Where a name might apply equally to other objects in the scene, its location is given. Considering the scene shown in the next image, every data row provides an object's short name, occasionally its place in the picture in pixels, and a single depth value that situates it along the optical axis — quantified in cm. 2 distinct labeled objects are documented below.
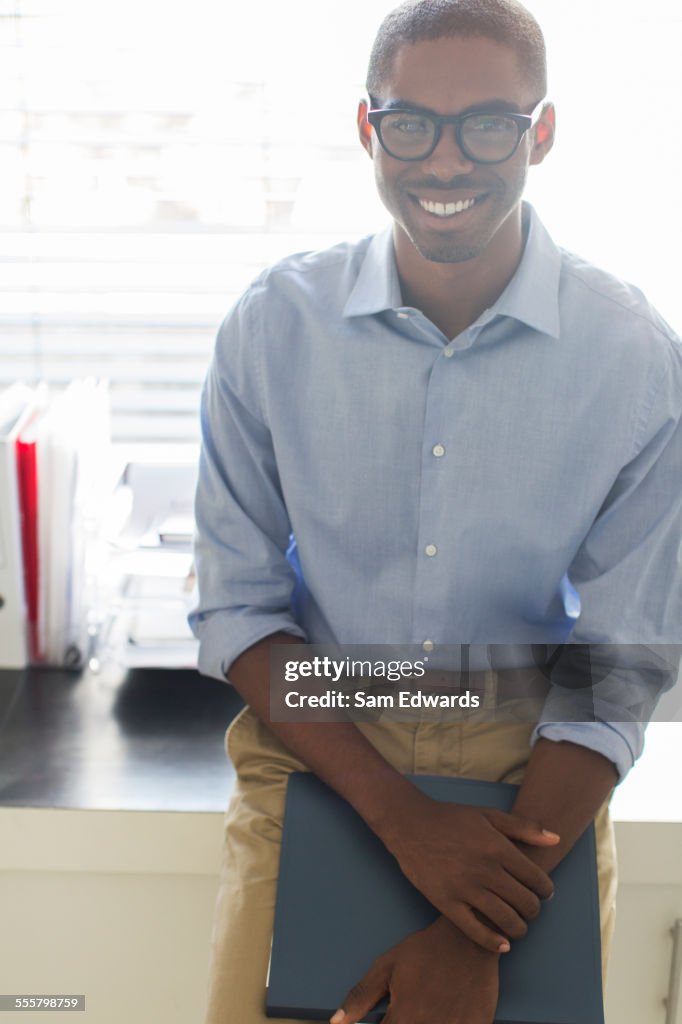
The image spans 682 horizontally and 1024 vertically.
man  104
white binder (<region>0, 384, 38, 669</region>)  147
